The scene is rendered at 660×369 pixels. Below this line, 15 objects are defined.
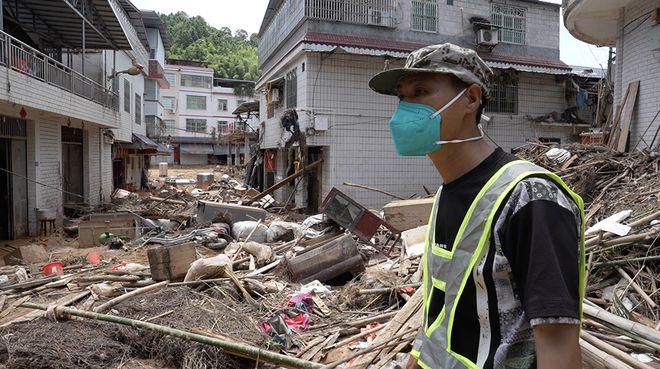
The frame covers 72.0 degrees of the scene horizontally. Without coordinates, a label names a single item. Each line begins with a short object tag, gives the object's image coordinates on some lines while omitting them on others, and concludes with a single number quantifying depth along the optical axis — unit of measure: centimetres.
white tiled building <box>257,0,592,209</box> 1459
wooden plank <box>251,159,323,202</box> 1466
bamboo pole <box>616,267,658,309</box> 420
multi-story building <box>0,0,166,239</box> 1065
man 121
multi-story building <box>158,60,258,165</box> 5041
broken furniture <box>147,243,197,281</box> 662
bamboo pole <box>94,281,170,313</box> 541
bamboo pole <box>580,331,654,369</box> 288
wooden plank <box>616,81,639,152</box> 1013
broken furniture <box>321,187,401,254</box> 917
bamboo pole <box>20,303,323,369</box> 390
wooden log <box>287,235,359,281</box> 729
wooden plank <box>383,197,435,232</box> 964
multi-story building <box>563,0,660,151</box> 961
